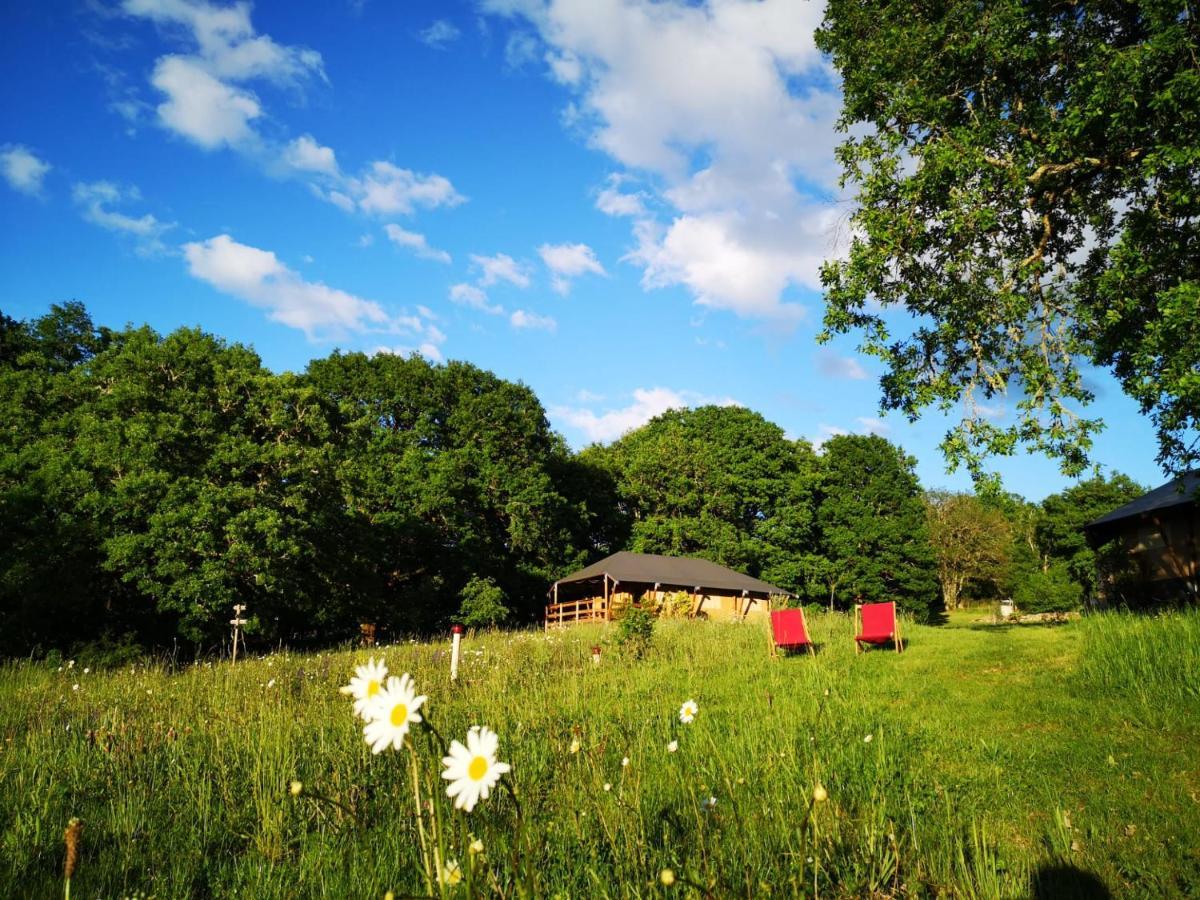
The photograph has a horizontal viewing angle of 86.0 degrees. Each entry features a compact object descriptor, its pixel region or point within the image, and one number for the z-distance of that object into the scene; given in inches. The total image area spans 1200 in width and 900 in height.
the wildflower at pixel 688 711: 119.9
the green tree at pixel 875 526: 1528.1
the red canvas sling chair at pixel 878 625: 479.5
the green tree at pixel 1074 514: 1750.7
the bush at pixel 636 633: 479.2
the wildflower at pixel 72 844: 46.0
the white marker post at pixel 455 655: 373.0
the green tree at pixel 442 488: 1149.1
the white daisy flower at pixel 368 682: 60.3
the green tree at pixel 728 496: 1574.8
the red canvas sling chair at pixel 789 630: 456.3
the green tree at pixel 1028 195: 347.3
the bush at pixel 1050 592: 1578.0
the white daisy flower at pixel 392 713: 50.6
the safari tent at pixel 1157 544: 692.1
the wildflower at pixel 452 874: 55.9
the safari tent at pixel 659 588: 1185.4
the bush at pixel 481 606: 1117.7
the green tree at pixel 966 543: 1967.3
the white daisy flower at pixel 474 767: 52.9
